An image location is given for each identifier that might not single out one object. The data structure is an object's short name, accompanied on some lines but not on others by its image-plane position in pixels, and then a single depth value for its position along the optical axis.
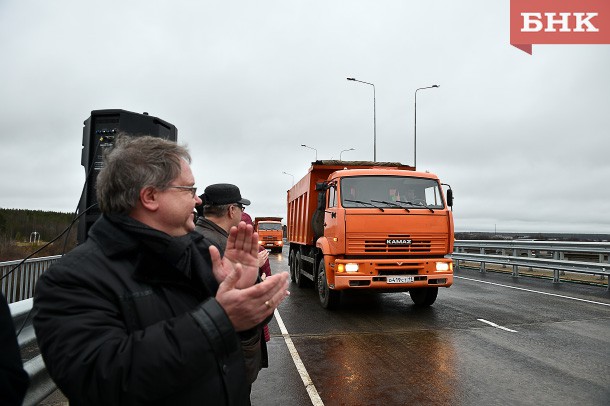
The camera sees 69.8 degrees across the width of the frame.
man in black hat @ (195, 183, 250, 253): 3.93
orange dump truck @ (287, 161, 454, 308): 7.89
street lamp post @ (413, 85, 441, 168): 24.08
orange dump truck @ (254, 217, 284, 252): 32.25
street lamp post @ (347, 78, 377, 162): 26.06
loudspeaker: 4.10
